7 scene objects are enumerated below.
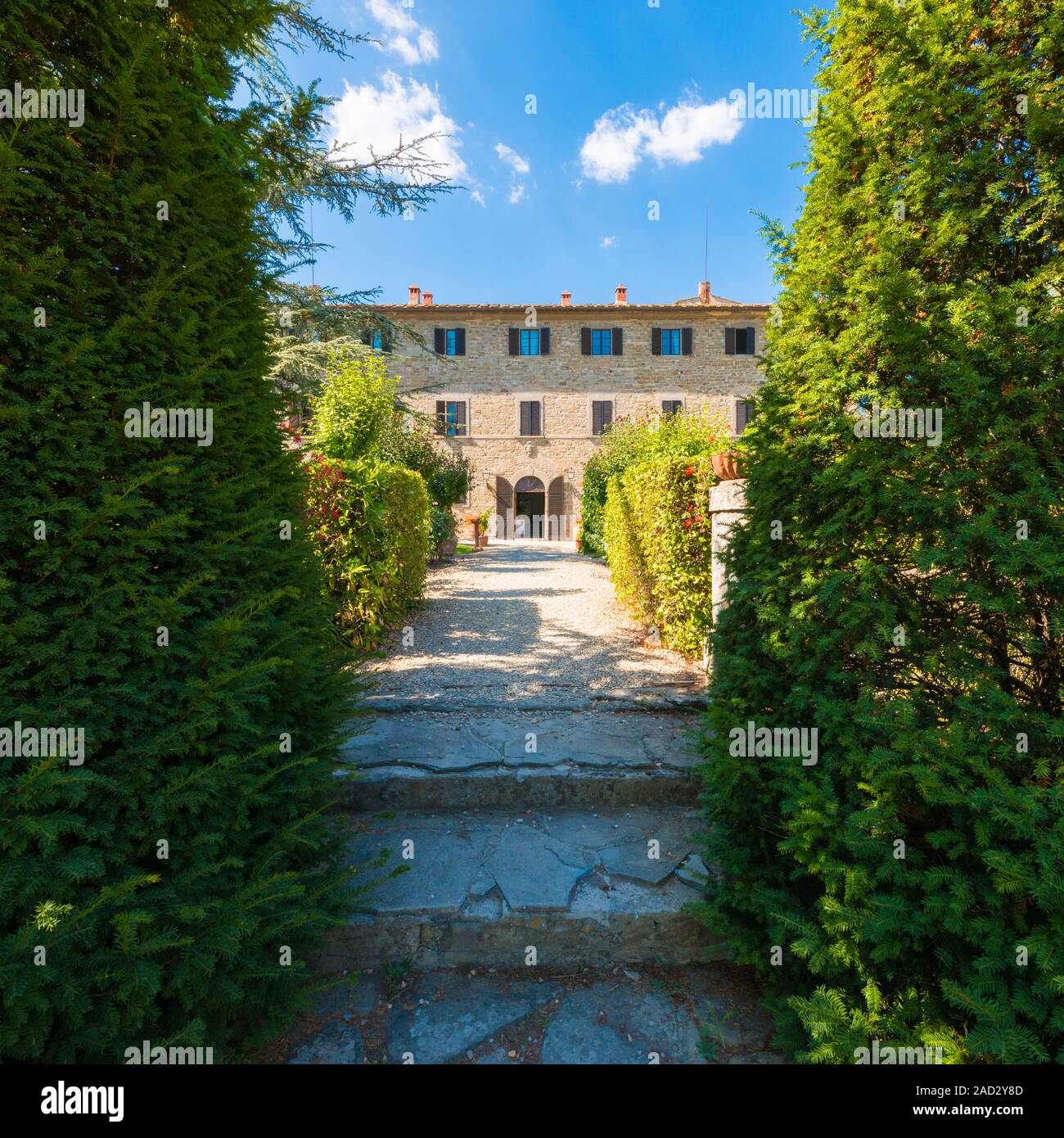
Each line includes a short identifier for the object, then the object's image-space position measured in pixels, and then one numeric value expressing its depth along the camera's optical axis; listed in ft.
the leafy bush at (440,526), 37.27
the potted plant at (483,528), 58.70
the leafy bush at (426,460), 34.12
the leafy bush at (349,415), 17.90
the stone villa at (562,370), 72.74
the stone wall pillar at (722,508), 11.00
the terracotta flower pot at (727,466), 10.02
